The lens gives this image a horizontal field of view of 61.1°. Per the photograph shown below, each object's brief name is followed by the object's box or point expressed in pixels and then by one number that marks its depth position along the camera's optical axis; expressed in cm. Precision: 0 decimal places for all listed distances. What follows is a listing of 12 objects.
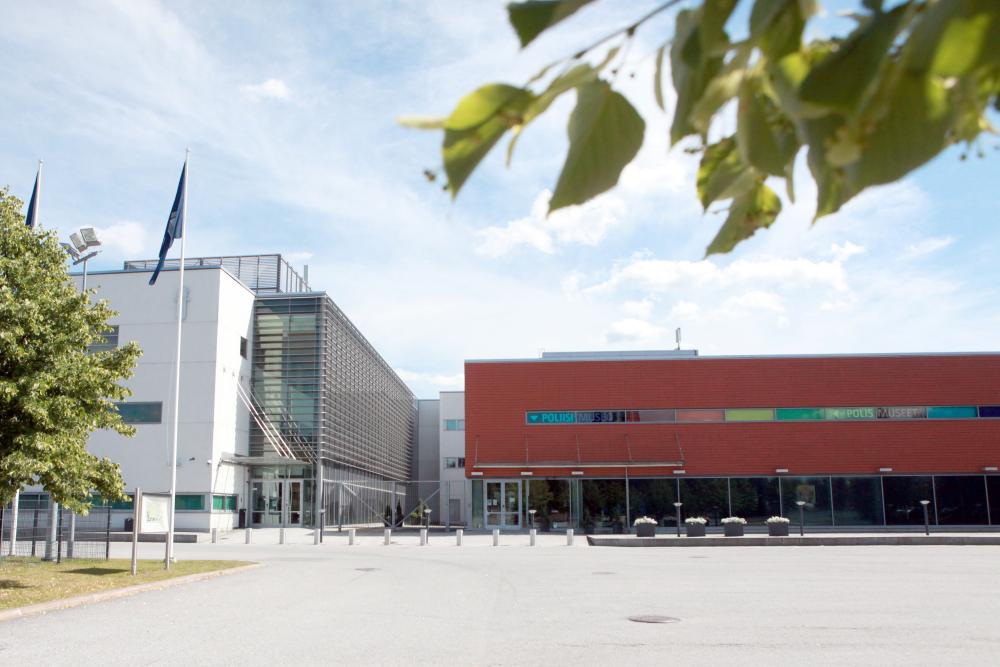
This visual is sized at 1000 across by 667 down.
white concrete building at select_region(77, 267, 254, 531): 4084
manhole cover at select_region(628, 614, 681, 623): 1250
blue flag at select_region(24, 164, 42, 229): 2466
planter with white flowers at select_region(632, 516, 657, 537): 3538
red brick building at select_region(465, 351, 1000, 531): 4241
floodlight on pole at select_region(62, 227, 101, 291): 2614
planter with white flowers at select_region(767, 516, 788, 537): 3569
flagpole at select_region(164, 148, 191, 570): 2097
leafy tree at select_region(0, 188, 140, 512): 1571
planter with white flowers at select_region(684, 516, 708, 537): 3591
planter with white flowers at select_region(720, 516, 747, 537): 3559
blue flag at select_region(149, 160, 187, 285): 2366
